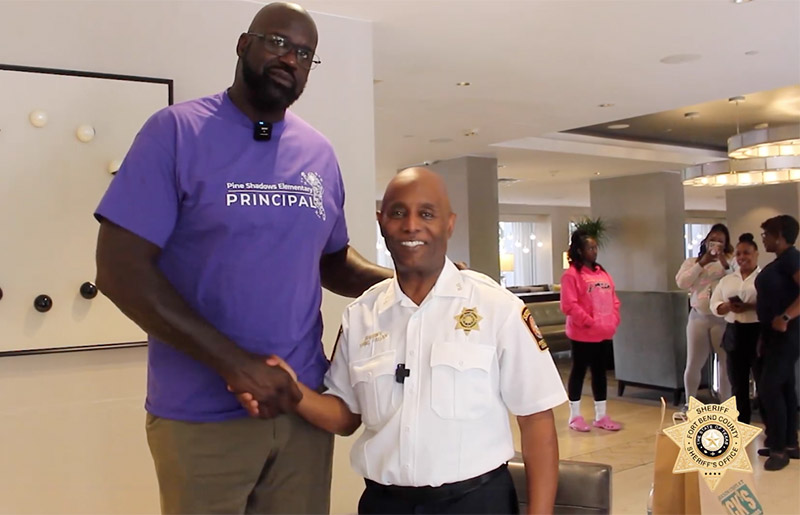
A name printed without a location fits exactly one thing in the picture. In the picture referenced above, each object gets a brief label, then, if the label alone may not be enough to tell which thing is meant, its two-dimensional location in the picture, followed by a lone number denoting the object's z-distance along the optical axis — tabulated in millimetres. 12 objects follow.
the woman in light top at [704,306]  5445
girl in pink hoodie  5172
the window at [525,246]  16758
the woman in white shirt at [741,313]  4850
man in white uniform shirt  1316
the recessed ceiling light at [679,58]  4008
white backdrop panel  2350
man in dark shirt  4215
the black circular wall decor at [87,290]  2455
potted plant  9656
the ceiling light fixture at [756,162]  5074
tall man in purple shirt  1184
